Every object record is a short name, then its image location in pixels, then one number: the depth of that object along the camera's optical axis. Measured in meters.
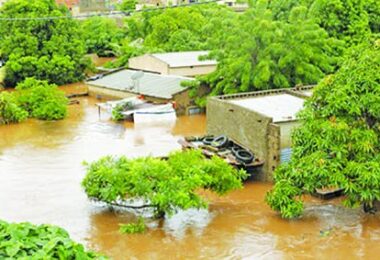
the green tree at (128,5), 63.02
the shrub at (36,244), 8.18
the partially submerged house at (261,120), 17.45
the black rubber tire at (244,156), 17.64
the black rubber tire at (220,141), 18.61
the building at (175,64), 31.45
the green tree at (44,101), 27.30
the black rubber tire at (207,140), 18.94
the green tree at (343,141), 13.80
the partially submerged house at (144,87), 27.75
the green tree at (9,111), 26.42
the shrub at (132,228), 14.45
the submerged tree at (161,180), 14.08
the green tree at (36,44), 34.93
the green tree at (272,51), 24.34
